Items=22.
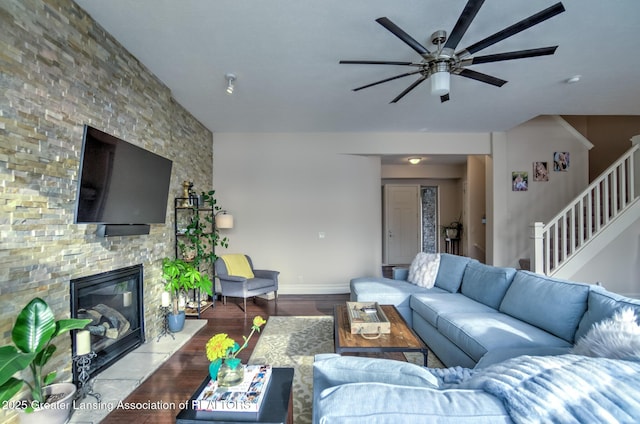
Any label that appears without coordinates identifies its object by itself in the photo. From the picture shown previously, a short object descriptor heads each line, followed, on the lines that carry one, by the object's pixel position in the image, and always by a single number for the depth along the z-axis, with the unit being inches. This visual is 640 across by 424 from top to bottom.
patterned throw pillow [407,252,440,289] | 144.4
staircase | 157.6
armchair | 161.6
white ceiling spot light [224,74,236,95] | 121.9
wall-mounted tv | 81.7
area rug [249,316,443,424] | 83.3
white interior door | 316.8
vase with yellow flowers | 52.5
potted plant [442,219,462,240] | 307.7
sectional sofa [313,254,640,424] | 29.2
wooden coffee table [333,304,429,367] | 81.8
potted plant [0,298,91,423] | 55.7
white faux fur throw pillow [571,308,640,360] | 47.1
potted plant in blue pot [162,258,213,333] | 130.3
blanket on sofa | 28.7
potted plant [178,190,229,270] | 152.9
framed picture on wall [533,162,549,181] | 204.8
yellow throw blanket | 173.0
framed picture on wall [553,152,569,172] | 203.2
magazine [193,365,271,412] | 49.9
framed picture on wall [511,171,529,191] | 205.2
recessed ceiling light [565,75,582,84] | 124.6
